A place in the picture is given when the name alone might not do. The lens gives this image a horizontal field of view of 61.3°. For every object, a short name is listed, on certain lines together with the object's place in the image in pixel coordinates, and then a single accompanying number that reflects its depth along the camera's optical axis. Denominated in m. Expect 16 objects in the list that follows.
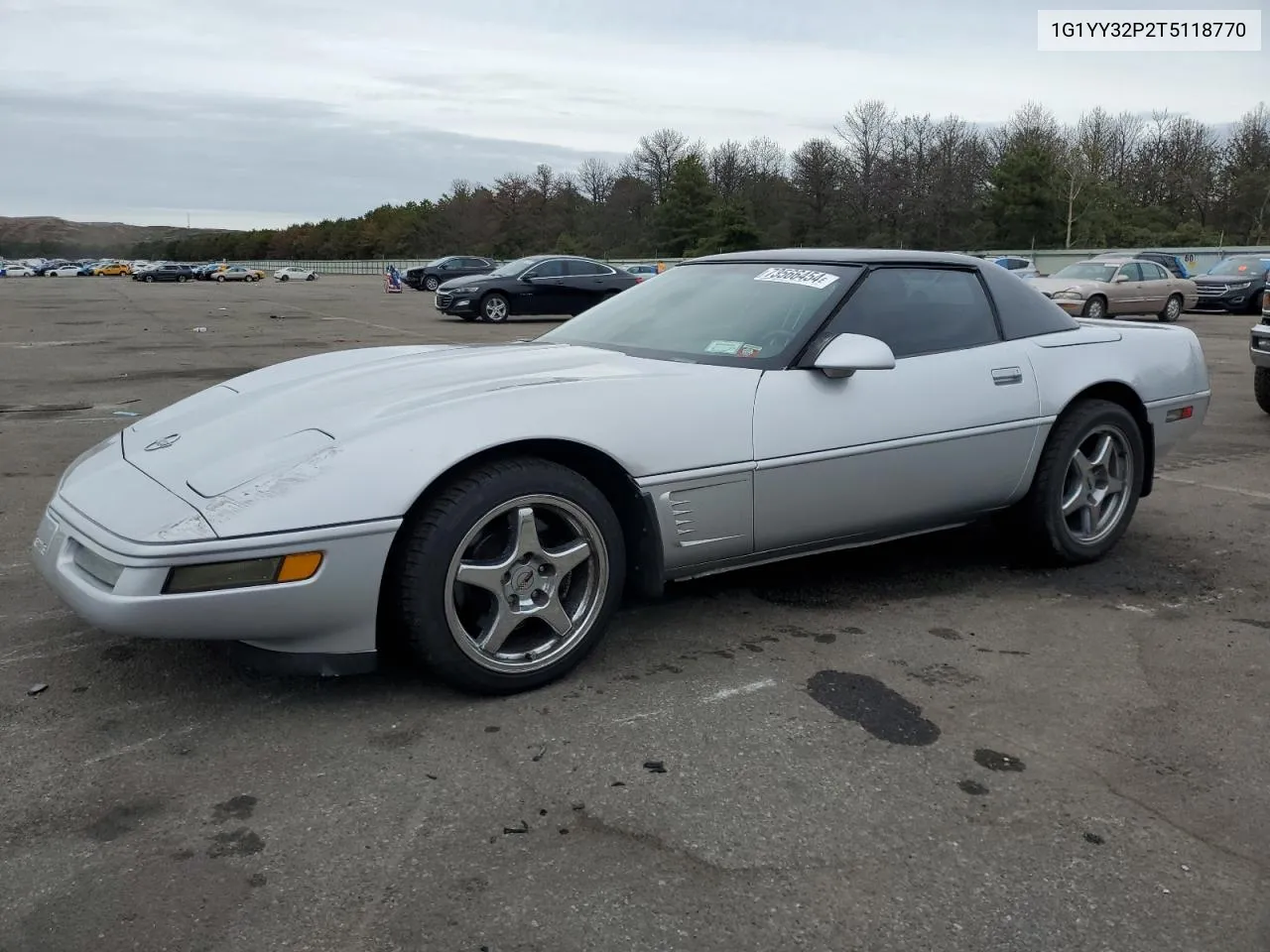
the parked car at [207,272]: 64.28
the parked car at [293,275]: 70.69
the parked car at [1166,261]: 22.75
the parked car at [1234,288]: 24.50
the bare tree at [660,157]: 86.56
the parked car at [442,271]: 42.12
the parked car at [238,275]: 63.12
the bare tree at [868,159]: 66.12
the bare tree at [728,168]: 83.44
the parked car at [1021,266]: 28.17
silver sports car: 2.79
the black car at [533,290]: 21.88
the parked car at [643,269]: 31.27
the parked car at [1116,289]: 20.41
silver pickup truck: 8.36
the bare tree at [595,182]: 97.57
